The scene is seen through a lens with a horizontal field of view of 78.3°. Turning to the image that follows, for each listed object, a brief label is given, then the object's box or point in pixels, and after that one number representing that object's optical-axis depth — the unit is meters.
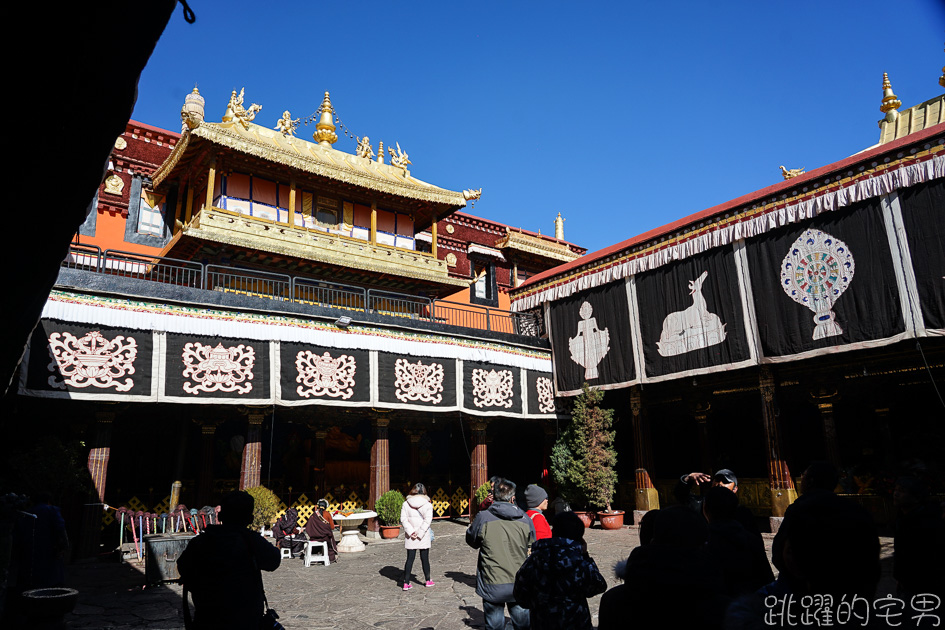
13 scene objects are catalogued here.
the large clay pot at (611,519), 16.52
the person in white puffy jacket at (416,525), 9.04
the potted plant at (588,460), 16.70
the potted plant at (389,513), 15.09
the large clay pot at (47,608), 5.02
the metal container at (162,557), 9.11
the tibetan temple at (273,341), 12.63
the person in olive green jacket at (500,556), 4.90
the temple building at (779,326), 12.23
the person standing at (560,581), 3.66
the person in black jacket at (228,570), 3.73
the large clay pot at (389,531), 15.12
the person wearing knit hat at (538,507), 5.65
